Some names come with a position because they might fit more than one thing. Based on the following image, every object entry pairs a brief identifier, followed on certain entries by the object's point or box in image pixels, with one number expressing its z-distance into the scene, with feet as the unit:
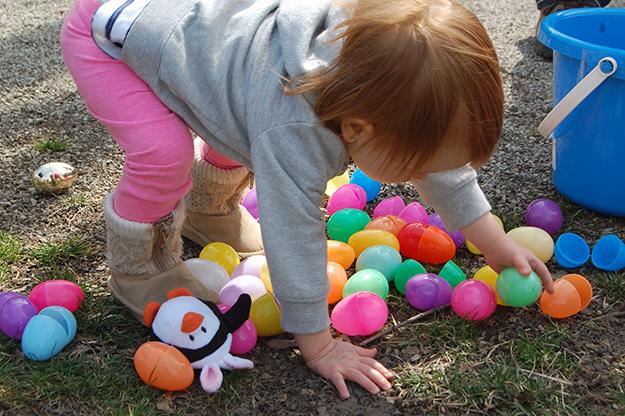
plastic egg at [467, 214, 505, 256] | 6.53
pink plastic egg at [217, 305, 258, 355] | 5.41
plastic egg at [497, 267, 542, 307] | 5.51
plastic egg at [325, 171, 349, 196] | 7.68
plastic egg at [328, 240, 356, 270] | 6.40
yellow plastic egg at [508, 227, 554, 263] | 6.28
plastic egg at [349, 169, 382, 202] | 7.57
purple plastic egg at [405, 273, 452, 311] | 5.80
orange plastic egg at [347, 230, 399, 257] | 6.52
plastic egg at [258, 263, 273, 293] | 6.06
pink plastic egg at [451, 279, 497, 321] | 5.59
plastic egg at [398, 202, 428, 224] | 6.97
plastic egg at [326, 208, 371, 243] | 6.89
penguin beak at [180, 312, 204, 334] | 5.14
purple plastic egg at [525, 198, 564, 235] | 6.83
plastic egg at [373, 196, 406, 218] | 7.20
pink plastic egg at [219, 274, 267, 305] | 5.84
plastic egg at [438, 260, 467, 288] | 6.05
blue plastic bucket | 6.54
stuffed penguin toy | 5.15
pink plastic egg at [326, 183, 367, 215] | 7.28
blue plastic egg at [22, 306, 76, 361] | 5.30
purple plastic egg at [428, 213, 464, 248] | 6.65
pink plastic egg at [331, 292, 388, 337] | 5.43
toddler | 4.46
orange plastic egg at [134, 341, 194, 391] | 4.98
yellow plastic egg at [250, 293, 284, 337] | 5.60
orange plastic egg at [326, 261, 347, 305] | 5.96
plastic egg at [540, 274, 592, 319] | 5.64
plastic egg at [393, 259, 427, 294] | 6.11
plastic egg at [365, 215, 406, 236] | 6.73
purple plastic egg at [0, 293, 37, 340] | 5.46
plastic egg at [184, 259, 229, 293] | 6.05
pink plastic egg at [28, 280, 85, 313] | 5.71
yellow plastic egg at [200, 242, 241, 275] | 6.43
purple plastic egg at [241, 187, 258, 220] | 7.44
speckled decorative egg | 7.62
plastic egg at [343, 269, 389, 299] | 5.84
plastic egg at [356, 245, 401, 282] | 6.22
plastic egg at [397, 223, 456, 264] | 6.40
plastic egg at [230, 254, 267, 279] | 6.20
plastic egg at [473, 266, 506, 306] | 5.91
